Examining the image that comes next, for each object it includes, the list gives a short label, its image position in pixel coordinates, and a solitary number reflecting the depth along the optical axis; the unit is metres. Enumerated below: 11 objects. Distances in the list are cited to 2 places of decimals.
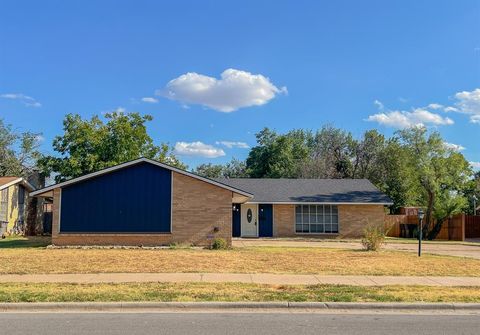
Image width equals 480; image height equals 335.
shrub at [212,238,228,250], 20.95
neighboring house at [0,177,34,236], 30.17
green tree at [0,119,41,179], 43.72
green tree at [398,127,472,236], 33.16
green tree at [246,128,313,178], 53.69
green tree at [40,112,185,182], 35.94
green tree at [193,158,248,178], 67.56
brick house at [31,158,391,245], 21.61
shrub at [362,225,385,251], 20.34
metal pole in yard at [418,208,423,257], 18.58
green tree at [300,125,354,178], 50.97
